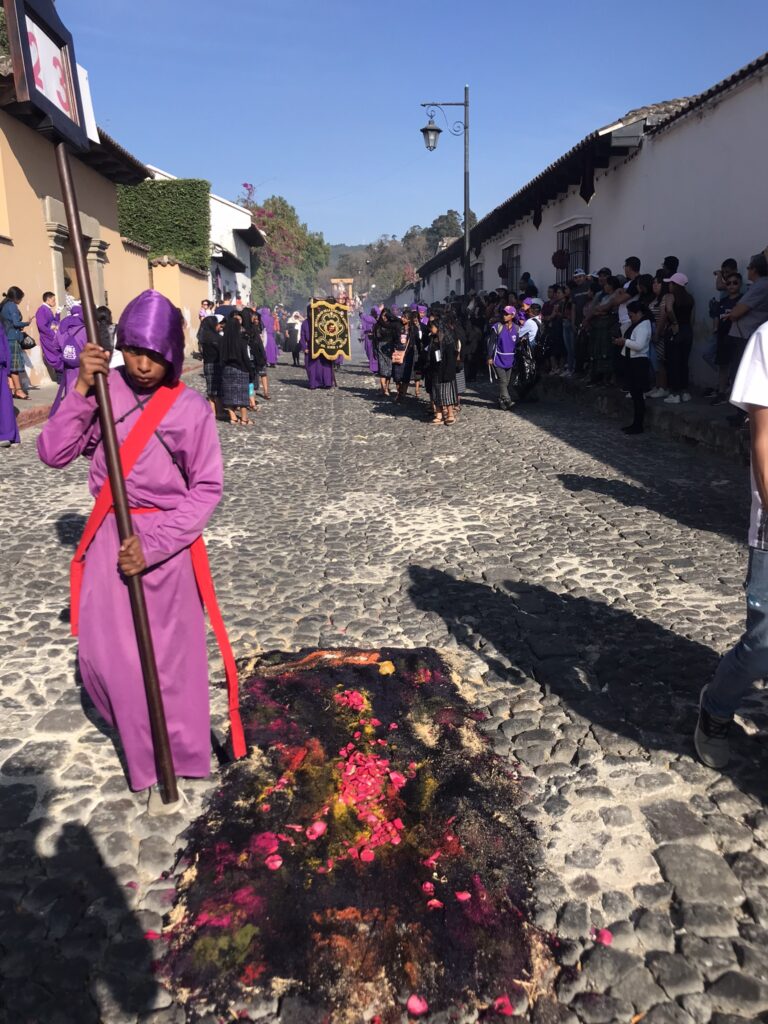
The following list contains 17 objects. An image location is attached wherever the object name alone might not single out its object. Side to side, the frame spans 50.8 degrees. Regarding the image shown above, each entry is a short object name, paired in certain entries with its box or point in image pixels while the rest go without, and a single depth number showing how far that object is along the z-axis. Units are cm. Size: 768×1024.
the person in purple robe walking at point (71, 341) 911
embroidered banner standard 1625
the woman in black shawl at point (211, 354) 1120
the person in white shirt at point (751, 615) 239
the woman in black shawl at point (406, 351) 1306
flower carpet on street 202
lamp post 1816
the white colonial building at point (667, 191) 996
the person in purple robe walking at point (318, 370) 1664
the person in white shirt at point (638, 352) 931
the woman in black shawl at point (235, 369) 1120
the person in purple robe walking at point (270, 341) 2180
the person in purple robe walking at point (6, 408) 883
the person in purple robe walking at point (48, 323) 1242
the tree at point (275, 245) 5091
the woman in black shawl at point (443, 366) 1102
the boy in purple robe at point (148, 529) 241
